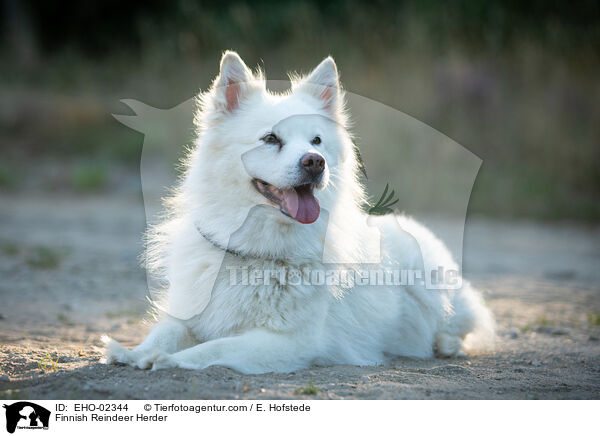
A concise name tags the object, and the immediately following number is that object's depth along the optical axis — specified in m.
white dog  3.43
